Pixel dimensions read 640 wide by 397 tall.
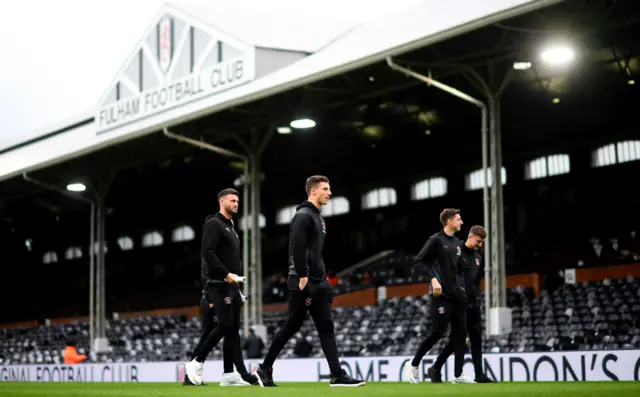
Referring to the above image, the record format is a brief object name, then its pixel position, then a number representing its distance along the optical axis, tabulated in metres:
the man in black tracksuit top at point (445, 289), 12.98
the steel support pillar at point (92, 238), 35.34
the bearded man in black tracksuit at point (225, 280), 12.02
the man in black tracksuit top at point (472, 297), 13.47
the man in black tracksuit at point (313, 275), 10.86
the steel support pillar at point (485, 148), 22.30
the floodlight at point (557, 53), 20.98
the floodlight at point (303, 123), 27.83
